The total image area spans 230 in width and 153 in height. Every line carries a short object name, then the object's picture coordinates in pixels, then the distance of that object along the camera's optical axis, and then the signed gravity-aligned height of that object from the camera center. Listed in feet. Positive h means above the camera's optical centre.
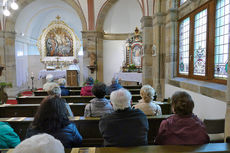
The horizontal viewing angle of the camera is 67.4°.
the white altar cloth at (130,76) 29.54 -1.13
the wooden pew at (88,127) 8.09 -2.84
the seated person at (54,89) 10.10 -1.14
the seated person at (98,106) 8.62 -1.82
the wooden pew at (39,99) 14.54 -2.46
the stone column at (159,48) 20.96 +2.61
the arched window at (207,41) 11.76 +2.21
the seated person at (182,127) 5.51 -1.90
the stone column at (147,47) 24.02 +3.14
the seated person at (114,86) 15.39 -1.45
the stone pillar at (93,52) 31.81 +3.34
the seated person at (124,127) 5.58 -1.90
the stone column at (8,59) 30.66 +2.11
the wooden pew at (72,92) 17.83 -2.34
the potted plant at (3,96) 16.41 -2.43
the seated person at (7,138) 5.40 -2.16
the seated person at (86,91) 15.74 -1.92
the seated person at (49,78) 20.06 -0.90
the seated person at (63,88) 15.74 -1.64
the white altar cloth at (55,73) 35.99 -0.60
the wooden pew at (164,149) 4.74 -2.27
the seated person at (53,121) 5.33 -1.60
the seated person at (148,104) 8.61 -1.75
